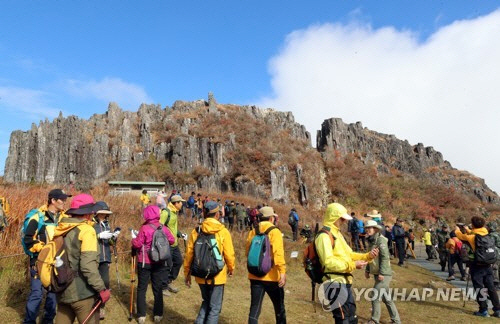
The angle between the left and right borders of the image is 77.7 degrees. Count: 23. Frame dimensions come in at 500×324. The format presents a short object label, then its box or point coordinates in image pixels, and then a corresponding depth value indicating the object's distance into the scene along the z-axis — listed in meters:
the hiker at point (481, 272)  6.41
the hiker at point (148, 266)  5.01
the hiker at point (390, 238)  14.83
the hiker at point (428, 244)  15.78
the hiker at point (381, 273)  5.48
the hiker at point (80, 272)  3.16
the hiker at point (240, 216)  16.59
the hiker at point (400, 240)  13.27
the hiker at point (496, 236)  7.71
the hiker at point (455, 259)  10.23
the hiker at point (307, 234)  14.38
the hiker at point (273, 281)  4.16
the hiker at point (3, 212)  5.56
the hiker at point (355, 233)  15.22
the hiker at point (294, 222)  16.80
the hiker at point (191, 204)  17.23
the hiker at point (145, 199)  14.69
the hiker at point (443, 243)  12.62
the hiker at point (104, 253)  5.02
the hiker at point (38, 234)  4.32
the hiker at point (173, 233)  6.40
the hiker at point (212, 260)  4.18
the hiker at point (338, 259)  3.62
